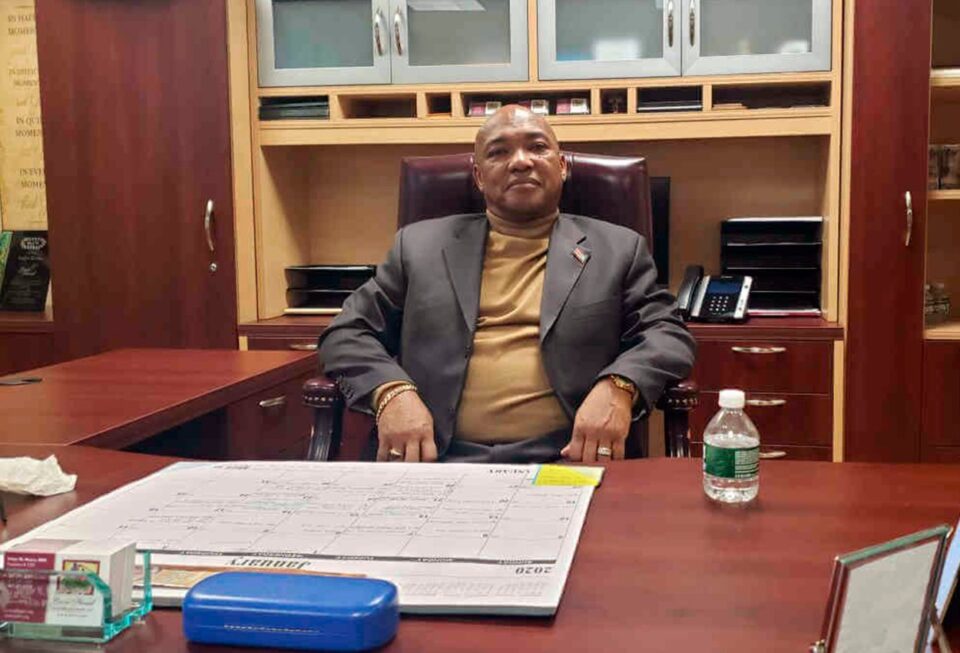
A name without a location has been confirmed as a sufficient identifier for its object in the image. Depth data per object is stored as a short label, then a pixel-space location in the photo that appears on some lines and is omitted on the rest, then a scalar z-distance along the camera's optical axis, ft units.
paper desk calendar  2.74
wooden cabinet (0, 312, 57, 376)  11.00
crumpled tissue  3.62
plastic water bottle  3.46
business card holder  2.43
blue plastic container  2.32
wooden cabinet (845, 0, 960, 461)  9.25
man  6.01
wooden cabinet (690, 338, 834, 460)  9.46
